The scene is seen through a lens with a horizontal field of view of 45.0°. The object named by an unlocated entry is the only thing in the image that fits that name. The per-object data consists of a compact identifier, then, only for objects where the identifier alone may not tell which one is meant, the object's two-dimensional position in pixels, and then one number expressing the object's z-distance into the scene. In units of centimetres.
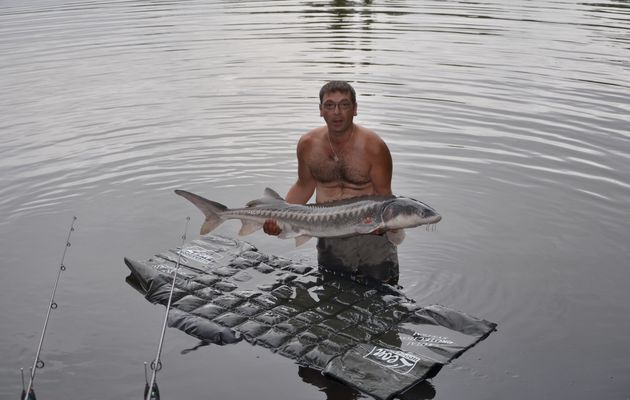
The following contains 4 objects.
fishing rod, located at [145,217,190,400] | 434
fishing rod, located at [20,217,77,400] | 446
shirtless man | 729
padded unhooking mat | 611
